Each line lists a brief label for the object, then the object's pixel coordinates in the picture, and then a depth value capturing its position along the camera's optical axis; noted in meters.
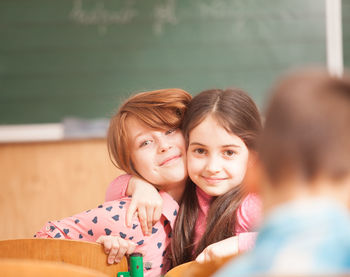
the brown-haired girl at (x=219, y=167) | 1.63
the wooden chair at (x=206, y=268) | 1.40
